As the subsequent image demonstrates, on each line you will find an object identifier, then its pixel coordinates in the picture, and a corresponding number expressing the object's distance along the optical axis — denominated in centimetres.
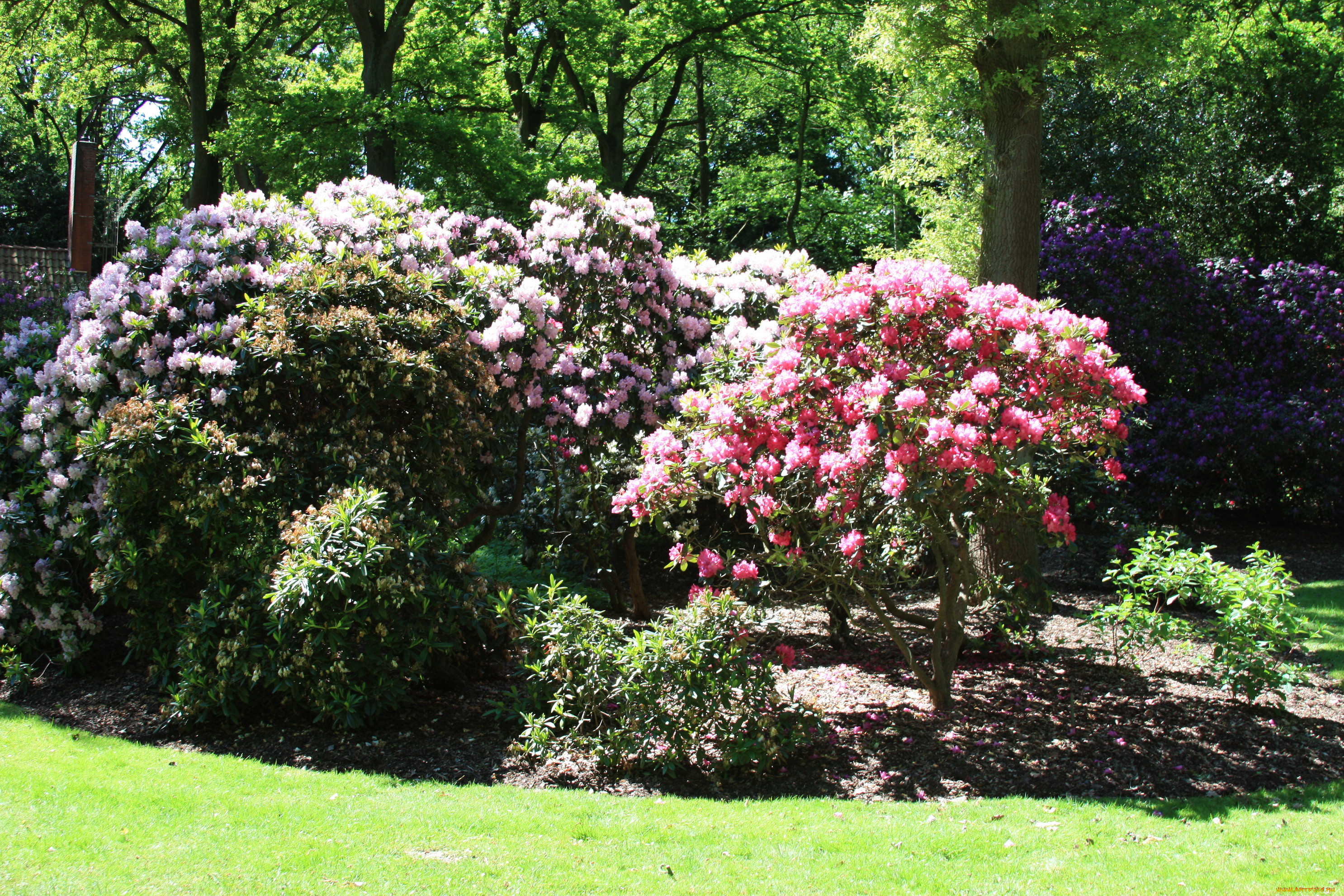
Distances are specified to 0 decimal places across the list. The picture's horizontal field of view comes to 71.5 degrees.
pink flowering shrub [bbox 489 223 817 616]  663
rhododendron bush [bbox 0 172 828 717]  524
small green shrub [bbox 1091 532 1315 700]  524
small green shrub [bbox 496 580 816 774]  455
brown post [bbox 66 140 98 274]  753
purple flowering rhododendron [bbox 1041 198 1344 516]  1047
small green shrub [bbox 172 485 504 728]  471
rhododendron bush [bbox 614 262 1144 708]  432
